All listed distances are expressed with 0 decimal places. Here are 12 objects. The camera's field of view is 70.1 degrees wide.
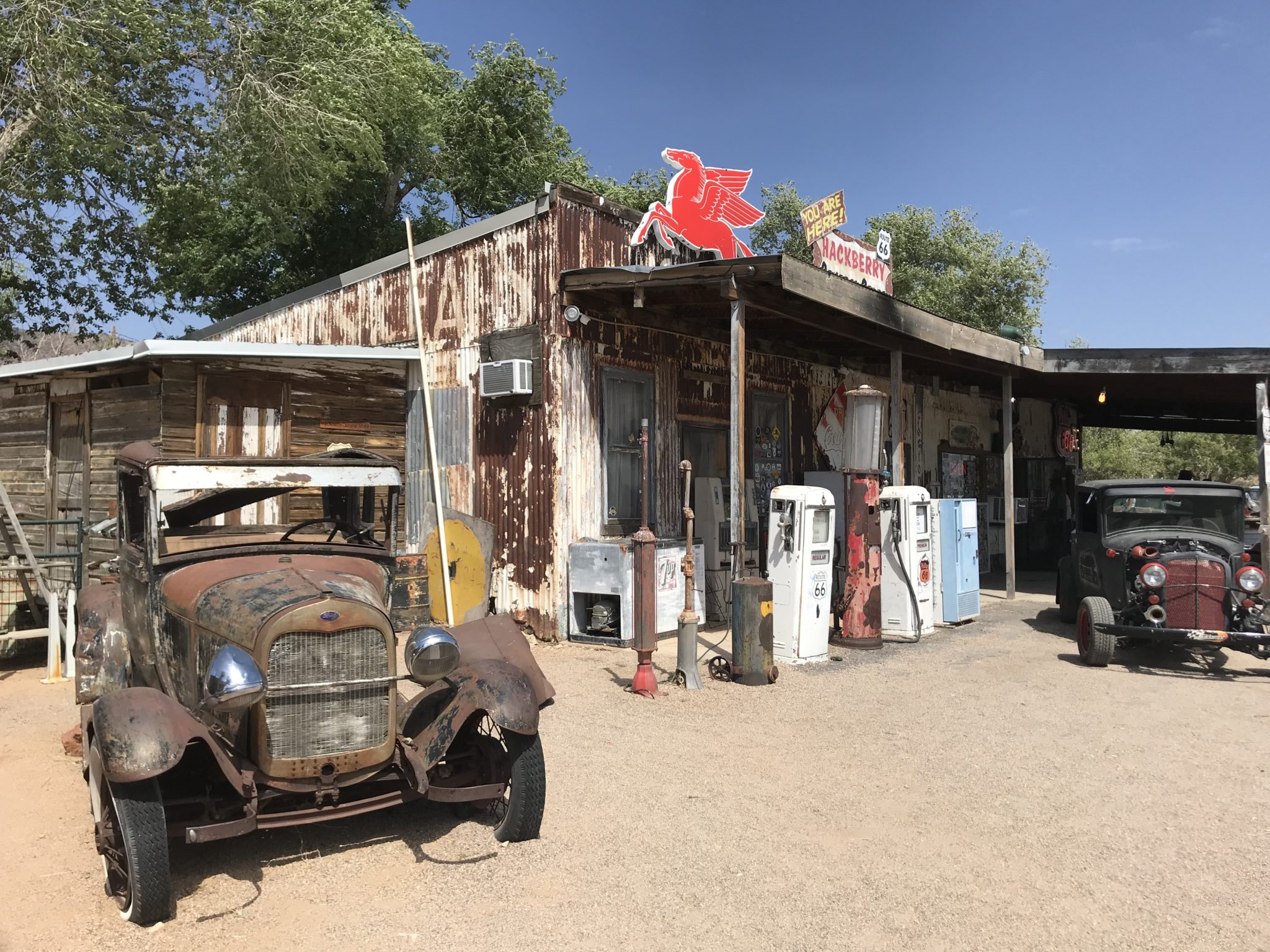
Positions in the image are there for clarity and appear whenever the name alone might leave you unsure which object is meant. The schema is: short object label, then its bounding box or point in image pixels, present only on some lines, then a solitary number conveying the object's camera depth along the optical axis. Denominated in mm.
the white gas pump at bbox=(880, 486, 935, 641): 9789
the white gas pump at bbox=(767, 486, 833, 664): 8453
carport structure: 11414
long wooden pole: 8577
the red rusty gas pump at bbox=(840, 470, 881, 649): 9281
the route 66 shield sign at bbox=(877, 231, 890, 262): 13281
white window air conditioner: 9617
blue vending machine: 10992
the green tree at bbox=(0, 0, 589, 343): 14570
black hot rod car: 8070
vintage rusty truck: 3547
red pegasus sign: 10883
